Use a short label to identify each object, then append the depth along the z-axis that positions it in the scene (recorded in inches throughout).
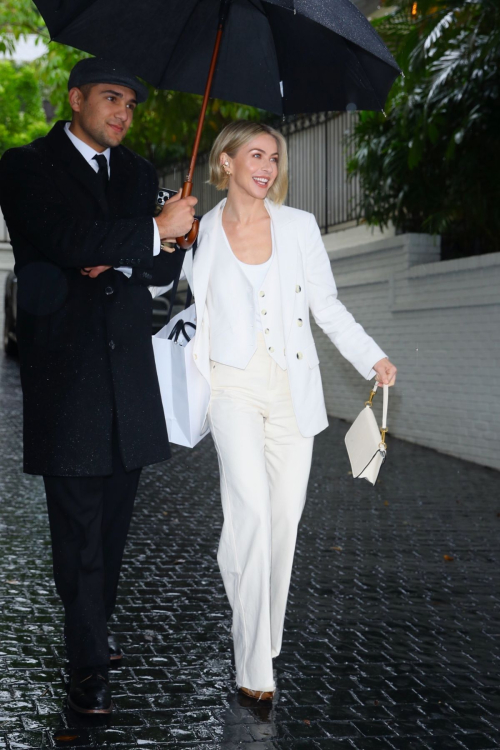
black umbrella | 175.8
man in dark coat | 159.0
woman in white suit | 165.5
